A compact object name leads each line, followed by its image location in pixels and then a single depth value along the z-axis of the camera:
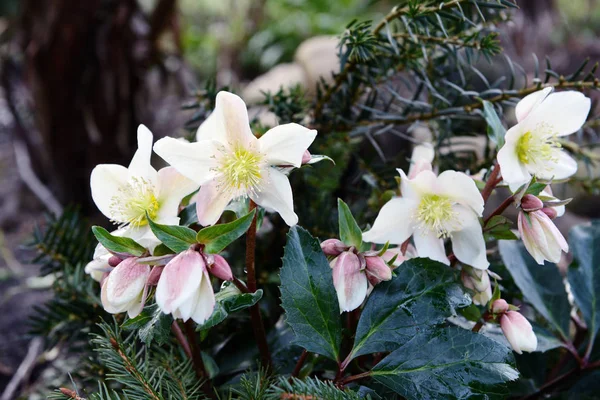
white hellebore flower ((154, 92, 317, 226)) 0.37
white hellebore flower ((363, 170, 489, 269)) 0.42
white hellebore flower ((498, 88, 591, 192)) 0.42
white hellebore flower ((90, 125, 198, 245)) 0.40
